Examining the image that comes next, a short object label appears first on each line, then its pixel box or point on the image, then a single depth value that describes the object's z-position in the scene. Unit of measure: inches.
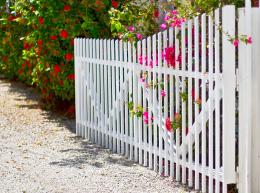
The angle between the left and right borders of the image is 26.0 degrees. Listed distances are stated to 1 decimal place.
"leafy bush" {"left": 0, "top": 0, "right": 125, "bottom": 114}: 371.6
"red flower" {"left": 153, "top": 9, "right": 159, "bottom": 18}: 305.2
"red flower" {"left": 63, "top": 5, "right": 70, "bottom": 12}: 367.5
